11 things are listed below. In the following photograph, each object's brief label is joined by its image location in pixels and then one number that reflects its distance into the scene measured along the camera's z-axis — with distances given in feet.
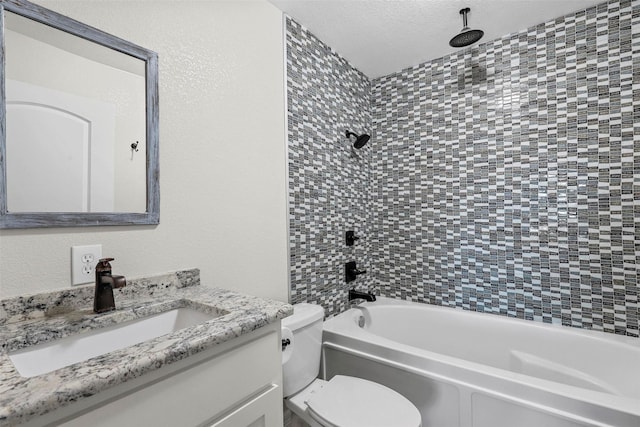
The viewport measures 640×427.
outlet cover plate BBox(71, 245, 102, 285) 3.00
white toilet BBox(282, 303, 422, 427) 3.79
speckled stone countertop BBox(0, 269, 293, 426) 1.60
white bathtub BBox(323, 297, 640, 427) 3.74
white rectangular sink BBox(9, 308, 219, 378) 2.34
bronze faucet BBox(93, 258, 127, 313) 2.86
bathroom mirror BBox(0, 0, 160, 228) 2.72
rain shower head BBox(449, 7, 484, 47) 5.55
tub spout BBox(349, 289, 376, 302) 6.85
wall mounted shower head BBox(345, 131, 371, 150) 7.00
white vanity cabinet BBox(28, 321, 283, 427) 1.81
